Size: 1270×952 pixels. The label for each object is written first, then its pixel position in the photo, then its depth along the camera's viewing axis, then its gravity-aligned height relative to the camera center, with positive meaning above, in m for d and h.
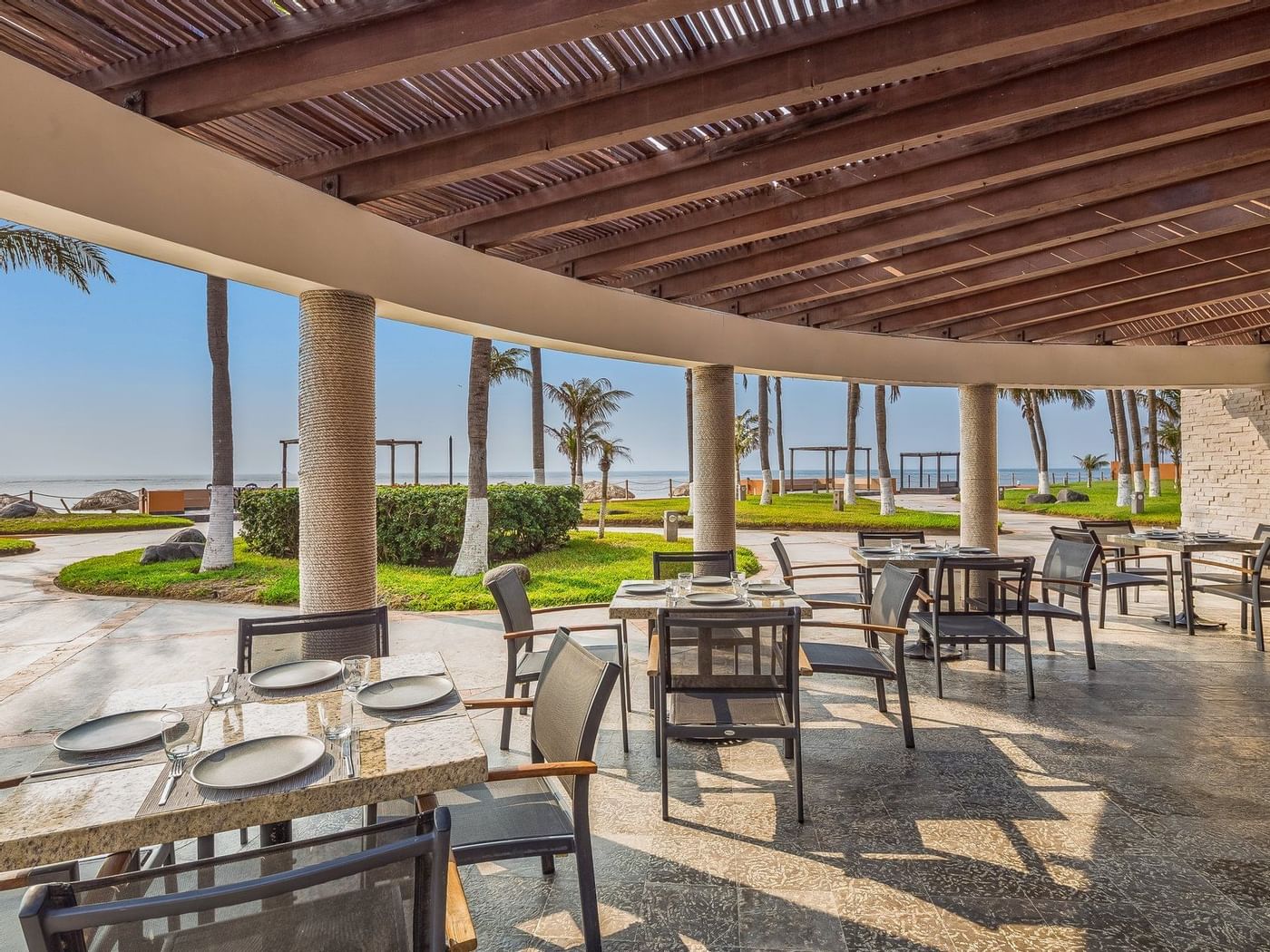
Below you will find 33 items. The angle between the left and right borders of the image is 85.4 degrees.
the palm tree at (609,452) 16.89 +0.90
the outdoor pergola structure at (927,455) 26.47 +0.99
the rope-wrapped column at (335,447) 3.74 +0.24
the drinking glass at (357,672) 2.13 -0.60
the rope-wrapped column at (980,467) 7.38 +0.15
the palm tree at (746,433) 28.17 +2.16
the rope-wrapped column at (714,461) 6.21 +0.21
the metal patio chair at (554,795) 1.82 -0.93
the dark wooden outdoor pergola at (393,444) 16.80 +1.12
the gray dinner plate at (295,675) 2.20 -0.61
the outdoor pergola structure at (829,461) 28.04 +0.93
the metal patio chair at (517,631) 3.36 -0.73
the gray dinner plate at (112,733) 1.71 -0.62
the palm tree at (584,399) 17.27 +2.26
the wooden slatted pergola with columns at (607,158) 2.40 +1.56
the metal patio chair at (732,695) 2.68 -0.90
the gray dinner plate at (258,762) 1.53 -0.64
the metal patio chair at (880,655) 3.35 -0.88
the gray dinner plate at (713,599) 3.36 -0.57
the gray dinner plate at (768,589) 3.73 -0.58
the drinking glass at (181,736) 1.59 -0.60
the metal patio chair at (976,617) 4.03 -0.86
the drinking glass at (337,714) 1.69 -0.63
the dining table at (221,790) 1.35 -0.65
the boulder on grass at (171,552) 9.96 -0.88
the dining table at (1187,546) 5.51 -0.56
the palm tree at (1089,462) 33.28 +0.83
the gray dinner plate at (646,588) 3.71 -0.56
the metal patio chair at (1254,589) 5.06 -0.88
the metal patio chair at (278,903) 0.90 -0.60
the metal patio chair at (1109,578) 5.71 -0.86
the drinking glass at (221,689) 2.02 -0.60
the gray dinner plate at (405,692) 1.98 -0.61
